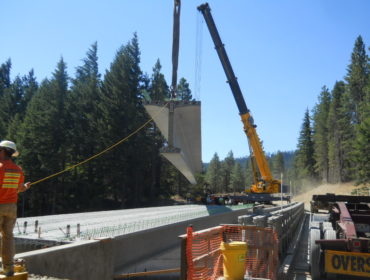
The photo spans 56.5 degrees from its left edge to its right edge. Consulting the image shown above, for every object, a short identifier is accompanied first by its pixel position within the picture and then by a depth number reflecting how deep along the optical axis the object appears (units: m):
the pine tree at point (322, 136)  84.69
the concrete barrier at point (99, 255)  5.51
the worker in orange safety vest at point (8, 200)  4.14
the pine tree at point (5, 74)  67.06
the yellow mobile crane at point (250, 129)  27.39
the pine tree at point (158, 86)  52.78
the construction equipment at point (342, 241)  6.17
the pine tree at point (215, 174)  108.12
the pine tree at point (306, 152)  94.44
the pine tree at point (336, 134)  73.94
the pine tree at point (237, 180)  112.00
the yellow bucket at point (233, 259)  5.69
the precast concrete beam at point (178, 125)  19.94
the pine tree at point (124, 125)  42.09
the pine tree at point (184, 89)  61.40
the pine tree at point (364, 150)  49.47
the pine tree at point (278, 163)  127.59
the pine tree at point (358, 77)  65.81
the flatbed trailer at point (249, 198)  31.36
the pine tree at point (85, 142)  42.91
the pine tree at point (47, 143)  41.69
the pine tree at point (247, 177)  123.62
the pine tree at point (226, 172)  110.88
